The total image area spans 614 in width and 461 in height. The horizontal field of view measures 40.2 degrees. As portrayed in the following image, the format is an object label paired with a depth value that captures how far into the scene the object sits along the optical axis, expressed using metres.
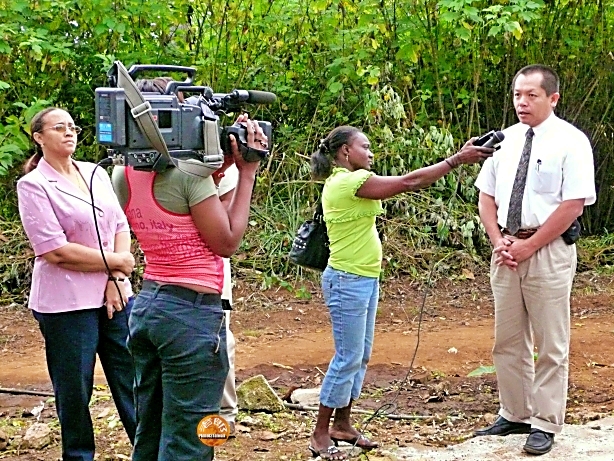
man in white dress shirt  4.41
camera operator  2.94
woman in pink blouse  3.93
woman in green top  4.25
